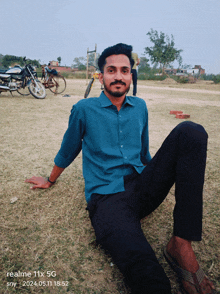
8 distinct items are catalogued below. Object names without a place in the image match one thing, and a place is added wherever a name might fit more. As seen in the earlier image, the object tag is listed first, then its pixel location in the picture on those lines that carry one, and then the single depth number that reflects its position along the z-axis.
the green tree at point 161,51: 40.03
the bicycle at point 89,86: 8.04
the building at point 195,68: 72.81
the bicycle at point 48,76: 9.13
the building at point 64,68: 73.68
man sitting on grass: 1.11
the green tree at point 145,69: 50.47
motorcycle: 7.67
